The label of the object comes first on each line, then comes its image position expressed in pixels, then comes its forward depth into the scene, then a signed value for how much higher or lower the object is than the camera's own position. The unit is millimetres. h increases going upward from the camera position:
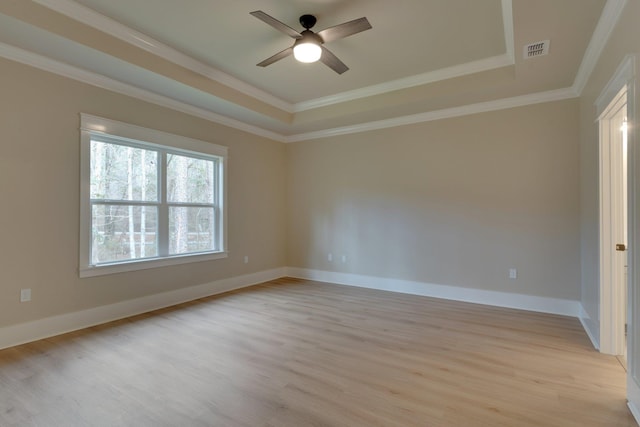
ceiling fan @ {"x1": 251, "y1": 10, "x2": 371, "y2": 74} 2471 +1538
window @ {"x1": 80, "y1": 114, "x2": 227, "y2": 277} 3467 +217
